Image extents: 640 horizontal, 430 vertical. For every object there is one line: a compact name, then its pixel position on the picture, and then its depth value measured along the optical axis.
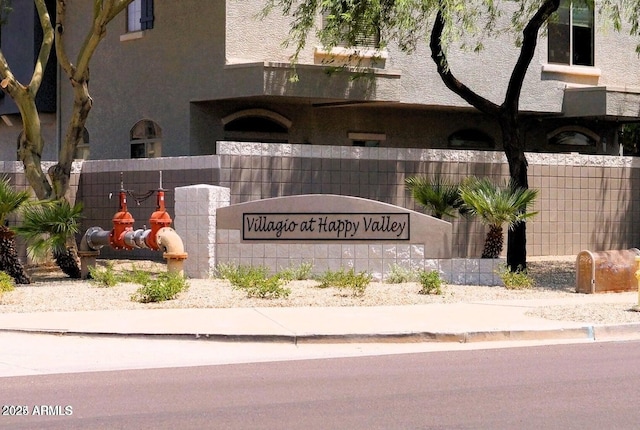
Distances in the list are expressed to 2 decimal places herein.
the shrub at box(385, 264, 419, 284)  19.28
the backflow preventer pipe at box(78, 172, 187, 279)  18.80
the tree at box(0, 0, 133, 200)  20.48
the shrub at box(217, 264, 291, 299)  16.67
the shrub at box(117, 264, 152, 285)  16.56
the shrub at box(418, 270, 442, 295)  17.56
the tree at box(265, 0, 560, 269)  20.17
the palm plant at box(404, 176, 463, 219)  20.84
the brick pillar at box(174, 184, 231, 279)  19.81
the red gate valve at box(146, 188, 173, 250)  19.15
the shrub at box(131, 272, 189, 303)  16.17
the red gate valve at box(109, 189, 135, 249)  19.81
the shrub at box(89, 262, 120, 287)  18.02
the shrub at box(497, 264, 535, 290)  18.81
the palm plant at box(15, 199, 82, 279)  18.92
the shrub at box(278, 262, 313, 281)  19.30
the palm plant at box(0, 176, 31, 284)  18.20
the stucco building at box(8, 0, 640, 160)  24.00
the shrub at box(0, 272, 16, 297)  16.27
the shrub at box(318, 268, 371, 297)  17.28
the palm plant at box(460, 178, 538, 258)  19.55
